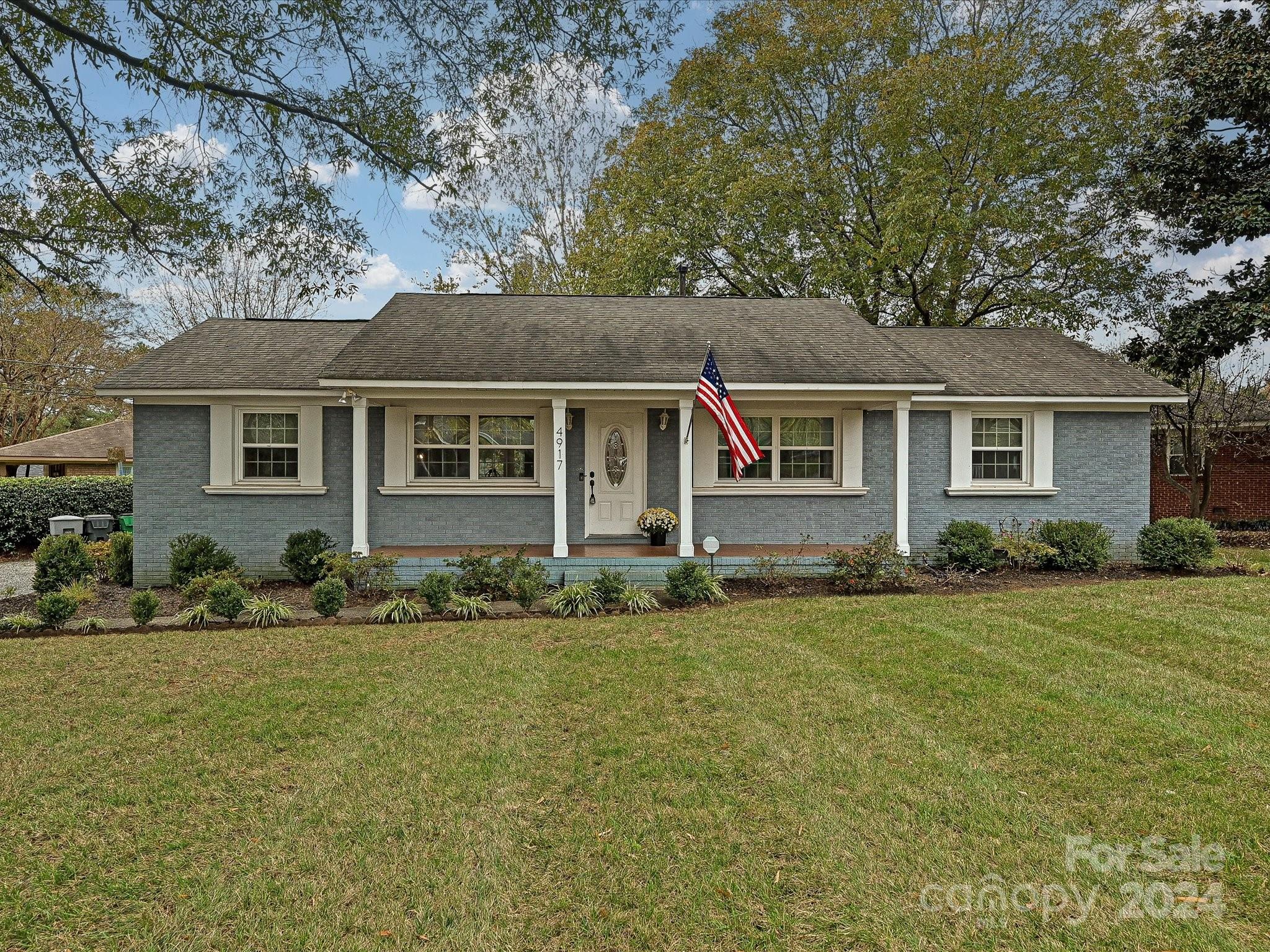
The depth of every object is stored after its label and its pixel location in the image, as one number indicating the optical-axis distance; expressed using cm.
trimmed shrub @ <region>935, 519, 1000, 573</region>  1082
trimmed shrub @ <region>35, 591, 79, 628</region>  801
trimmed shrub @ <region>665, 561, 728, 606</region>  905
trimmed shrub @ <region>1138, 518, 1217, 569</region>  1076
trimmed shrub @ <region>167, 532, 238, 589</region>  1004
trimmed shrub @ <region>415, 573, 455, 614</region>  863
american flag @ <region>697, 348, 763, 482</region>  911
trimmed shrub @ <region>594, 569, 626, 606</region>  898
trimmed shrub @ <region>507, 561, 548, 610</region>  879
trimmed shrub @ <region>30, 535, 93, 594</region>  946
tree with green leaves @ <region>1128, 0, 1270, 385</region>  1368
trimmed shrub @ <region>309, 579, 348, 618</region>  838
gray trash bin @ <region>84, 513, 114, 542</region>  1532
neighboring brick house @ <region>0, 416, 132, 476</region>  2153
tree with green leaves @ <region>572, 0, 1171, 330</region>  1723
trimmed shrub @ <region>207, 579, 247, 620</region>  820
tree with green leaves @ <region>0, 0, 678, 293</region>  586
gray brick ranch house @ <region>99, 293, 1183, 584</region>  1066
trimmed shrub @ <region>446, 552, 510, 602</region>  932
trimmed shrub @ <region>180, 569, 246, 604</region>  873
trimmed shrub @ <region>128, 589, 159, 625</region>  806
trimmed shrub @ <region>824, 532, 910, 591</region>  961
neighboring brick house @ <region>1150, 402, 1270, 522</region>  1831
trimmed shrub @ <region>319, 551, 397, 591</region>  961
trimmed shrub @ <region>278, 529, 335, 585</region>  1041
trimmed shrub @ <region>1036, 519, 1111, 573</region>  1092
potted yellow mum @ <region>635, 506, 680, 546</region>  1105
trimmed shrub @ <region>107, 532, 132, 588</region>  1113
